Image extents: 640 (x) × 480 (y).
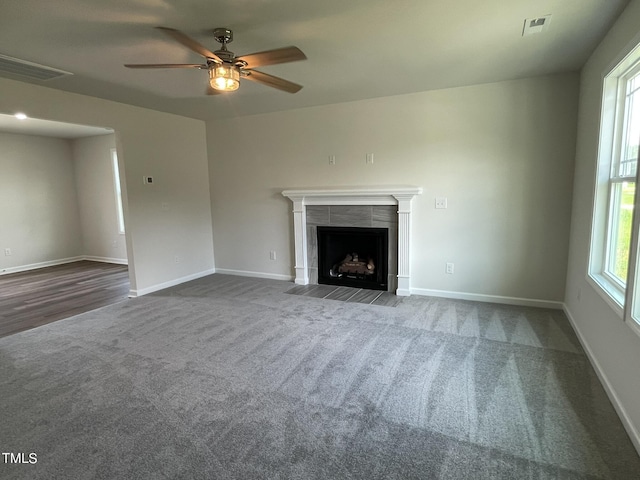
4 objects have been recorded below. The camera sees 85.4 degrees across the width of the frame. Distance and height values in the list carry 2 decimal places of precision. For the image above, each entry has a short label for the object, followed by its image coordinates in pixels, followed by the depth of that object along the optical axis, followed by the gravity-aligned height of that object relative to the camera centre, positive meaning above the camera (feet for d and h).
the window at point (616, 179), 7.50 +0.19
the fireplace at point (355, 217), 14.17 -1.03
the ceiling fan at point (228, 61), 7.02 +2.89
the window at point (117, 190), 21.81 +0.55
